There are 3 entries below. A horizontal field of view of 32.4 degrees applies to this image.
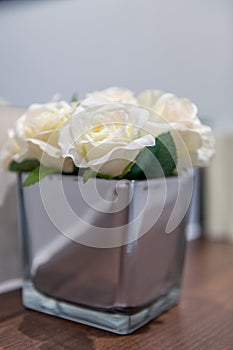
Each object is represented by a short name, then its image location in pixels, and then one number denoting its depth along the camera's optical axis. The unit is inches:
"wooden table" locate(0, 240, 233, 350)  16.5
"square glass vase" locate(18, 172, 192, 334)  17.3
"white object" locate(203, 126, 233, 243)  40.0
